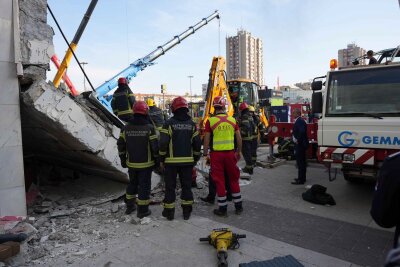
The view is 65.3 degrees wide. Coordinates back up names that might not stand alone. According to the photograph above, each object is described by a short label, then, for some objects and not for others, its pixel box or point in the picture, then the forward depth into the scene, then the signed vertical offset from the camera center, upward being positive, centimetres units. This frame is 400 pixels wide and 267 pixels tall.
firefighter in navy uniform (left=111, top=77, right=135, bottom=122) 702 +34
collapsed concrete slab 459 -24
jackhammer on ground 354 -153
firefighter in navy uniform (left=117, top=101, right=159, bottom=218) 489 -55
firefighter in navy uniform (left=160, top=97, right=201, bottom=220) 485 -58
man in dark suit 677 -66
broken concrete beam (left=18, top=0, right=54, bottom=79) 454 +119
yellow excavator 971 +83
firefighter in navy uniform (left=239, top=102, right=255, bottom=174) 773 -53
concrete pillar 428 -11
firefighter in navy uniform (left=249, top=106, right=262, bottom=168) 855 -87
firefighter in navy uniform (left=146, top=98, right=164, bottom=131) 766 -2
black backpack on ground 550 -150
